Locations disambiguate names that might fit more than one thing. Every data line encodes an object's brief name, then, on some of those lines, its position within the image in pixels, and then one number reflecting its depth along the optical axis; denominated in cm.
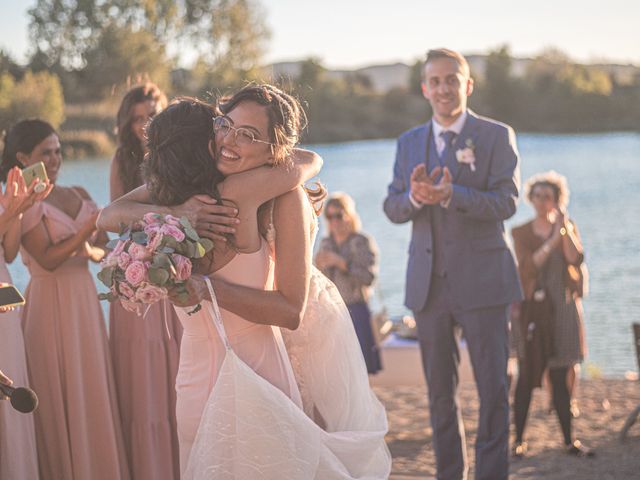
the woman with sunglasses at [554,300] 576
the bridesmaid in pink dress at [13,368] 375
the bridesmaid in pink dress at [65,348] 420
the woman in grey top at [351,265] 626
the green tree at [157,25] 3026
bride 276
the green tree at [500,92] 4384
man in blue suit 446
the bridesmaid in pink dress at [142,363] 432
